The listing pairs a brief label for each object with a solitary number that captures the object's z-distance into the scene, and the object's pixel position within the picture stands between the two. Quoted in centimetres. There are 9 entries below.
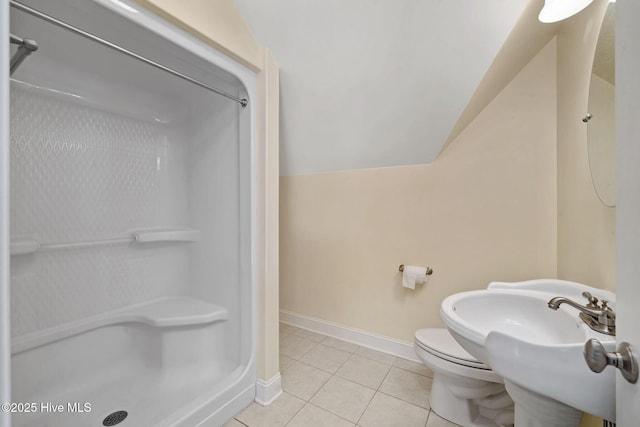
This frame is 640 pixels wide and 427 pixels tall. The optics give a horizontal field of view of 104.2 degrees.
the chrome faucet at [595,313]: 73
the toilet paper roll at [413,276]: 170
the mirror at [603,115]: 84
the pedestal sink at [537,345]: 61
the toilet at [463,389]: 117
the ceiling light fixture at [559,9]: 93
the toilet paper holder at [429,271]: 172
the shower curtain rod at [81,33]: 71
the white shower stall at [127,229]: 126
